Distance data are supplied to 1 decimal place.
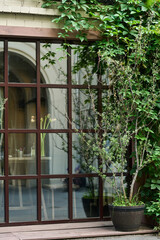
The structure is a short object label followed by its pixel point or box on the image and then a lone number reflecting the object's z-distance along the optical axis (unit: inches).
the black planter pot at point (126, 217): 228.4
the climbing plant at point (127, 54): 240.1
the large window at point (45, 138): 246.4
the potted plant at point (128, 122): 233.6
